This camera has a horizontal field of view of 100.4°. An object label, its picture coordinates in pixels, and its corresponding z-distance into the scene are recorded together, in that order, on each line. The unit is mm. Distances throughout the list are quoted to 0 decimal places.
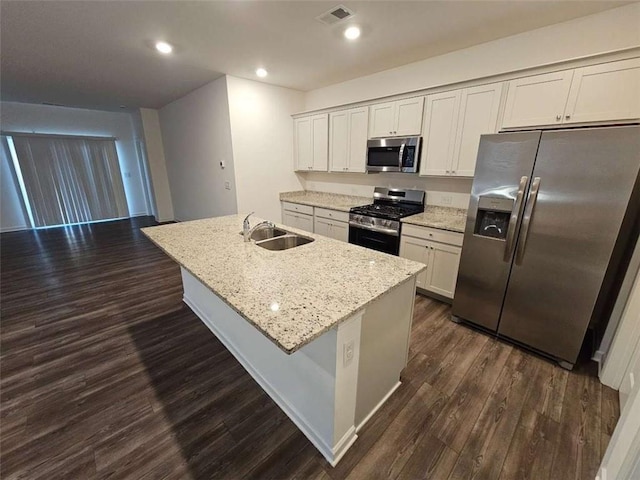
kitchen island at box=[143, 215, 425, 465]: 1139
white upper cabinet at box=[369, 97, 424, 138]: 3013
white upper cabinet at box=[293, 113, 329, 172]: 4059
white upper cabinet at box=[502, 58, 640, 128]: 1932
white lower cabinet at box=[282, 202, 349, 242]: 3648
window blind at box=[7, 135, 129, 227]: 5805
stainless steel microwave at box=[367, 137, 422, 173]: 3094
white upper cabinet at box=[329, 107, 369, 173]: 3580
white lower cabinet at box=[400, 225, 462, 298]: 2666
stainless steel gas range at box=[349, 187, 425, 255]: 3070
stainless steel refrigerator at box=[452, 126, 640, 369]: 1692
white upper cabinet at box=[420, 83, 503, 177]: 2543
